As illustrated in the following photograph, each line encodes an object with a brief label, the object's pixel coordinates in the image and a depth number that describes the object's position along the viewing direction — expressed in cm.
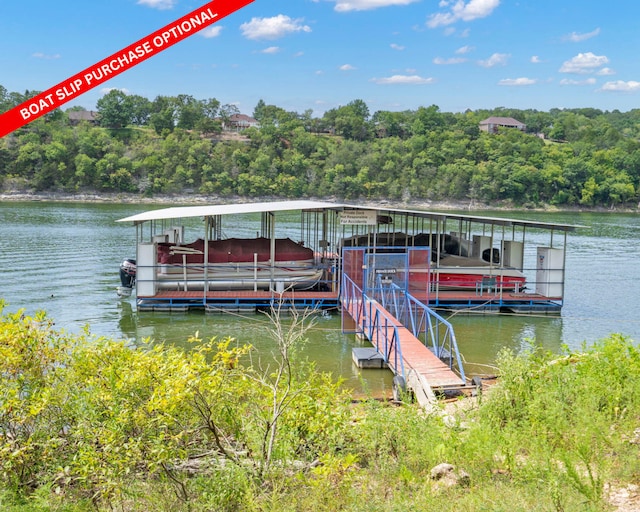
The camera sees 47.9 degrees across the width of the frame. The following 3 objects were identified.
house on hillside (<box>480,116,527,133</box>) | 16465
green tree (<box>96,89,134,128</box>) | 13538
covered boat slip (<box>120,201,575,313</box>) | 1880
